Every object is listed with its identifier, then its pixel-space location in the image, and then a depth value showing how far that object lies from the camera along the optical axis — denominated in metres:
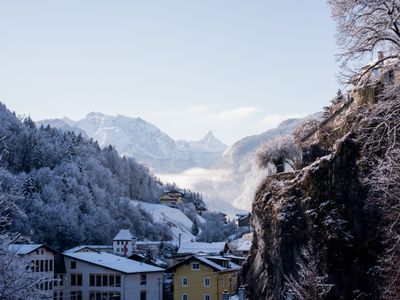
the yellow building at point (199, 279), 66.62
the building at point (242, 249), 93.43
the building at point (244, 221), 159.62
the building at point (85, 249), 80.71
